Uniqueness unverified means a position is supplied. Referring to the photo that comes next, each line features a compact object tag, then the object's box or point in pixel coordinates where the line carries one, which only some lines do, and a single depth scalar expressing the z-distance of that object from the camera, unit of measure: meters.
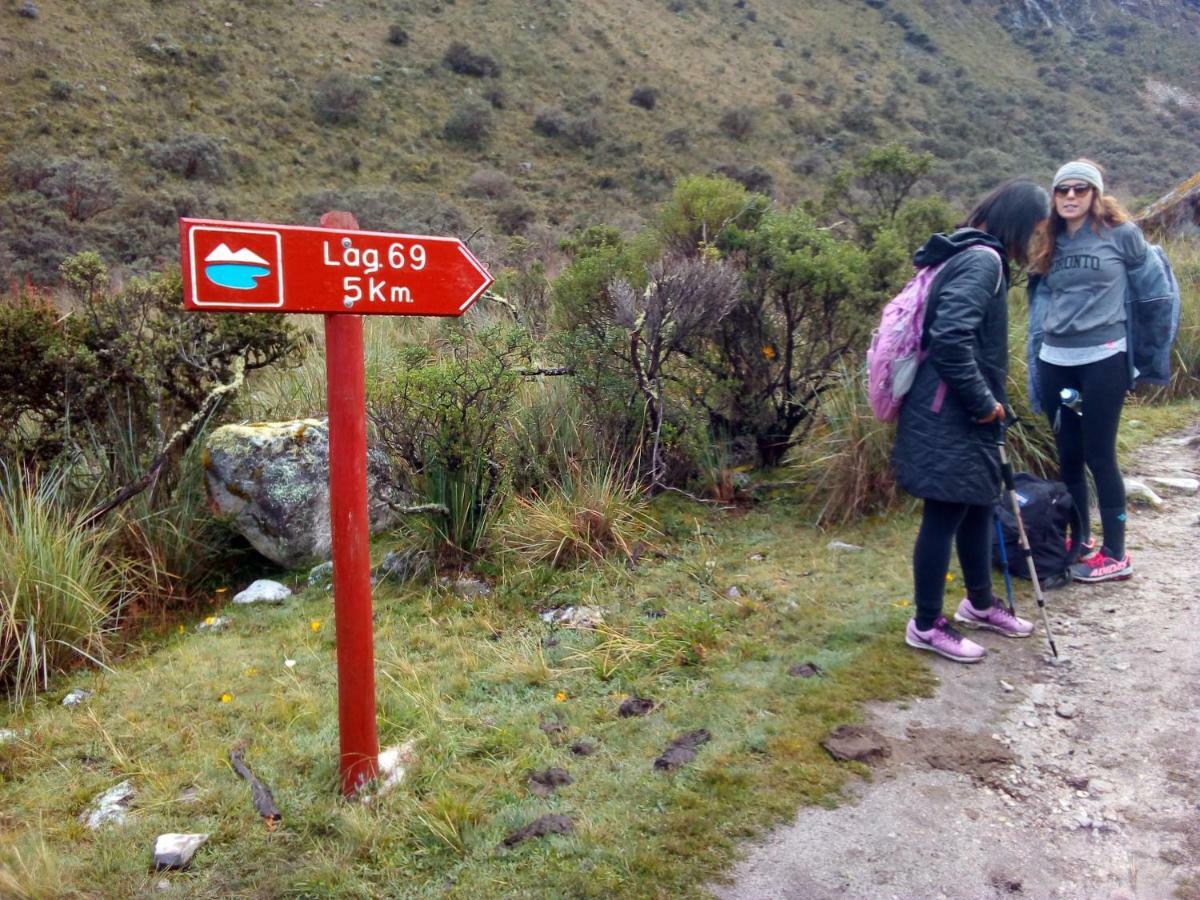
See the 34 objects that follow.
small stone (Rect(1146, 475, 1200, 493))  5.58
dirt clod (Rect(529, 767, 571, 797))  2.85
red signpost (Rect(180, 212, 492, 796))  2.27
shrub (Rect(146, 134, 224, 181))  22.34
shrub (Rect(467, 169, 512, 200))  25.75
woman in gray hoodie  3.99
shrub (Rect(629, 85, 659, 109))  33.03
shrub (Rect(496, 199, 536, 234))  23.72
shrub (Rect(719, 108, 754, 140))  32.44
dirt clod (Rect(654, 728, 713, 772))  2.95
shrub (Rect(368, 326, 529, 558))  4.80
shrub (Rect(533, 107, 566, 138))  30.12
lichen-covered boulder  5.29
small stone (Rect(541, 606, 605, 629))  4.20
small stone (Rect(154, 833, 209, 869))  2.55
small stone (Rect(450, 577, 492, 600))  4.64
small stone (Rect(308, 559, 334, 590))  5.06
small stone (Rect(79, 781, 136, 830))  2.84
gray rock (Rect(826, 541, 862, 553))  4.97
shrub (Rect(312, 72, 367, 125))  27.08
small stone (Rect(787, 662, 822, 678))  3.57
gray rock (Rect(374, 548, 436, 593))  4.86
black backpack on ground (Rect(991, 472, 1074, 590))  4.36
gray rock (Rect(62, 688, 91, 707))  3.84
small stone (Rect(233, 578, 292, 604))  4.93
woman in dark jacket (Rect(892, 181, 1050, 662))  3.28
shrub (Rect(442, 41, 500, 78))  31.33
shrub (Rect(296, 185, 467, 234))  21.47
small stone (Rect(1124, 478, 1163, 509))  5.34
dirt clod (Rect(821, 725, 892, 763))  2.99
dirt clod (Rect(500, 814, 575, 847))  2.59
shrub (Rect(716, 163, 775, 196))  28.69
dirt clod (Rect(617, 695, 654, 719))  3.35
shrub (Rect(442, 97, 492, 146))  28.49
